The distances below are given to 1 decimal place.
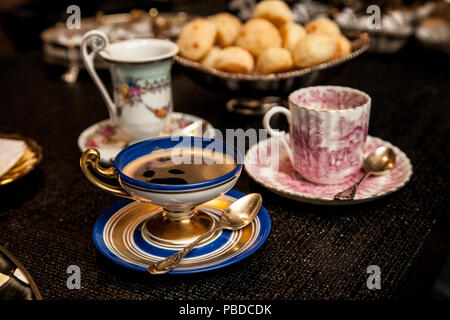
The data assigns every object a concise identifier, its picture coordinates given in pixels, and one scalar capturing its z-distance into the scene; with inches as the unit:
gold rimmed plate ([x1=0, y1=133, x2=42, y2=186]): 24.1
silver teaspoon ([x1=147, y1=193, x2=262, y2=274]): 17.7
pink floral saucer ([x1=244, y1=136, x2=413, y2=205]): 22.3
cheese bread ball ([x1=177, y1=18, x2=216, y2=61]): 33.4
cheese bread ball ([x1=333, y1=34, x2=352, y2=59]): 33.1
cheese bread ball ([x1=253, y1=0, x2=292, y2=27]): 35.2
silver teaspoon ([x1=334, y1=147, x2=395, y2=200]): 24.6
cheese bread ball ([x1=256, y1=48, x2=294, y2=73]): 31.3
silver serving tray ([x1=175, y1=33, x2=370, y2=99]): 31.0
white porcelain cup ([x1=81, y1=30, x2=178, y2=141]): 27.9
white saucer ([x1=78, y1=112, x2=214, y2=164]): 28.5
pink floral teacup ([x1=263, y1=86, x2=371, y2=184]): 22.5
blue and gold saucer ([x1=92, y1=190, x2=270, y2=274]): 17.8
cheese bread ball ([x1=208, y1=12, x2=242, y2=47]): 34.8
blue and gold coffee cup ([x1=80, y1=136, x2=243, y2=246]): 17.8
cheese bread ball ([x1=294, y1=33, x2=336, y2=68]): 31.2
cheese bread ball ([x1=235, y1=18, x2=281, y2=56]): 33.0
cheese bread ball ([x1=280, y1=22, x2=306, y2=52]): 33.3
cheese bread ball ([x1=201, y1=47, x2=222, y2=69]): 33.4
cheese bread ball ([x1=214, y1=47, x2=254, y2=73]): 31.7
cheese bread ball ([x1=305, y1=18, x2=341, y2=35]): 34.5
